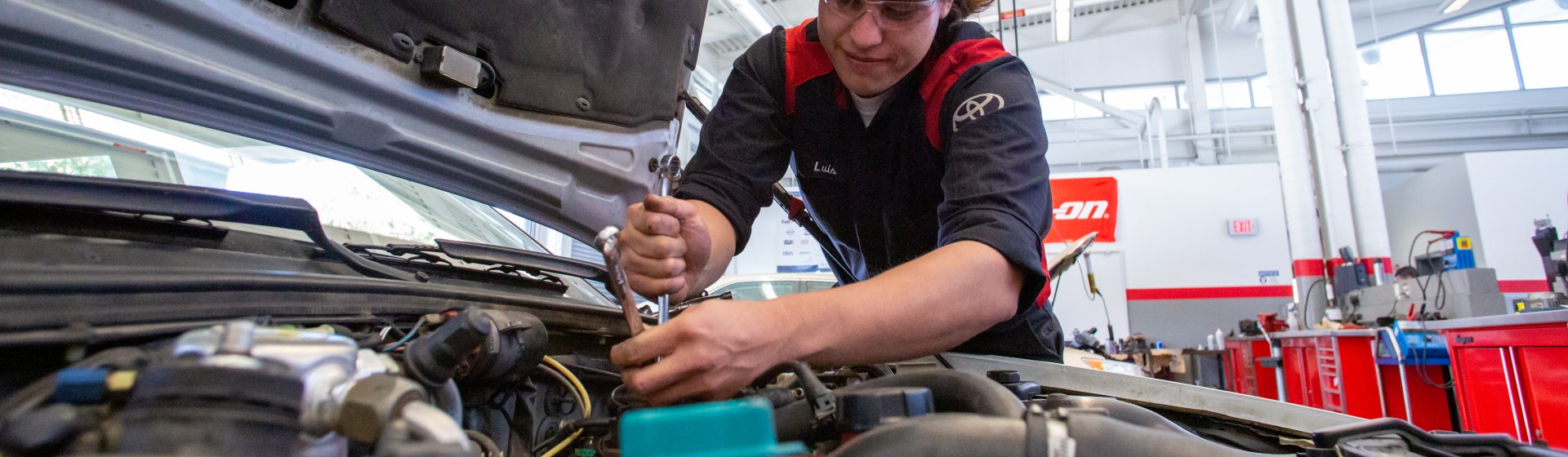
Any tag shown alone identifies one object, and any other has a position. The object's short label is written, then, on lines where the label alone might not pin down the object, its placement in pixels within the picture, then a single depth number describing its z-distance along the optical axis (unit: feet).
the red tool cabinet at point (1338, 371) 12.21
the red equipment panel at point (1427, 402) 12.05
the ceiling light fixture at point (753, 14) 17.76
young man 2.28
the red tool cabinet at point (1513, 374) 7.98
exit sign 20.97
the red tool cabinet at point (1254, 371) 17.25
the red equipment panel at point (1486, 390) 8.88
